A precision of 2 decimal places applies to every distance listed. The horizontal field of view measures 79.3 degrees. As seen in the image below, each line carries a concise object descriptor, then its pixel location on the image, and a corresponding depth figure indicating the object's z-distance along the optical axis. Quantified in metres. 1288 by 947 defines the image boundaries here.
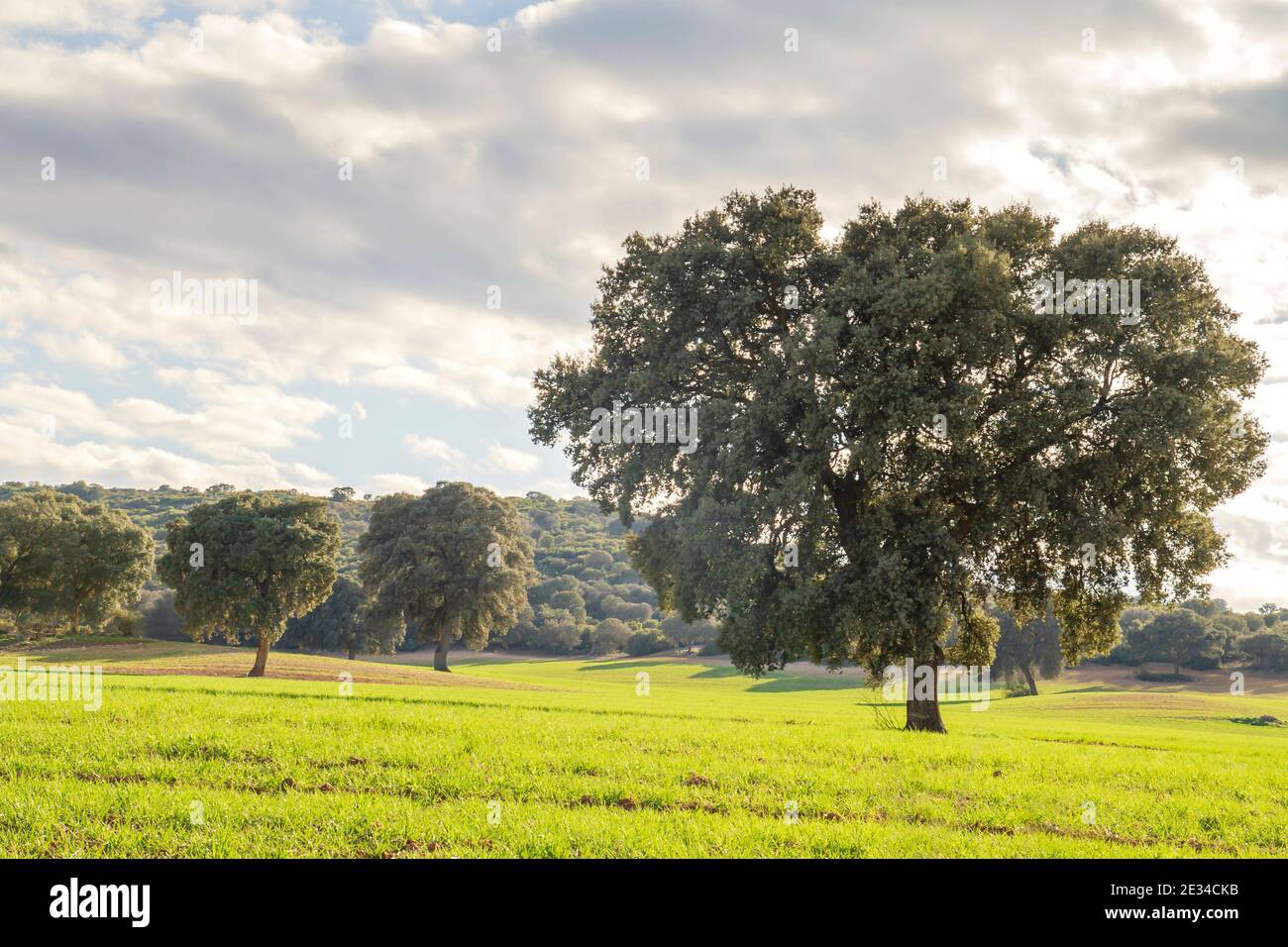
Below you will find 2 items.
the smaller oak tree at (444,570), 67.75
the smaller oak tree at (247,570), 50.66
